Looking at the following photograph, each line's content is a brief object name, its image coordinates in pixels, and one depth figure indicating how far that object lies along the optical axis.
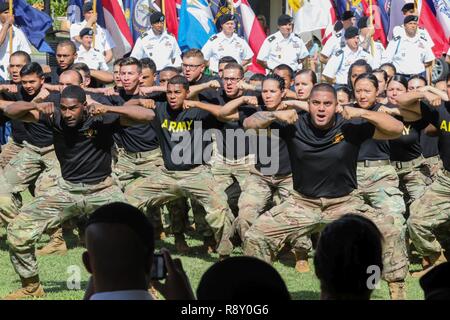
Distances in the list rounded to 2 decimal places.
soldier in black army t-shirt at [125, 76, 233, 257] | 10.55
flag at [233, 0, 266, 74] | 17.70
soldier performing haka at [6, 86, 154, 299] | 9.16
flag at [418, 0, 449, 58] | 18.09
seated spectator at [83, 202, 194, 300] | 3.90
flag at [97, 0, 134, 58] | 17.36
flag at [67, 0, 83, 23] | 18.12
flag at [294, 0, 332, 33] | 18.14
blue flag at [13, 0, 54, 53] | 16.94
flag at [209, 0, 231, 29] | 18.62
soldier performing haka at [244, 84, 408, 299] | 8.70
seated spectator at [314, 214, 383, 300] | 3.99
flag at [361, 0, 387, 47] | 18.44
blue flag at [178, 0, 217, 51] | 17.03
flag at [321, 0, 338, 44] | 18.17
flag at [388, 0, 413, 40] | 18.11
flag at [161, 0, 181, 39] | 17.59
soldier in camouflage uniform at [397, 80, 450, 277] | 9.47
